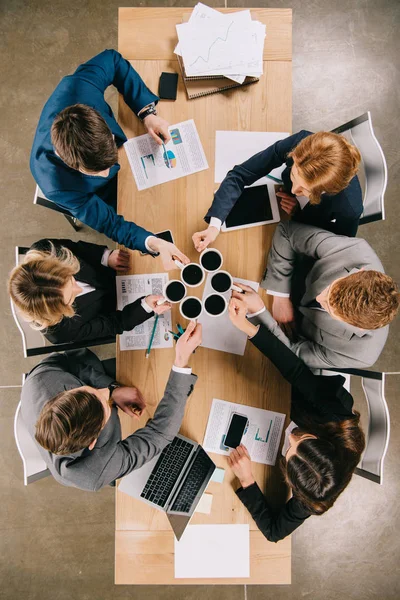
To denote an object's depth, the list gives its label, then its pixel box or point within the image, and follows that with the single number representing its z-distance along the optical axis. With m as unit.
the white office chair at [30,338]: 1.56
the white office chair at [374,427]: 1.57
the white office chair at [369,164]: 1.63
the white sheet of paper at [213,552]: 1.59
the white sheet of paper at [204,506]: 1.60
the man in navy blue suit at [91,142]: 1.35
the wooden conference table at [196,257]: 1.59
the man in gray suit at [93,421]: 1.34
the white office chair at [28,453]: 1.60
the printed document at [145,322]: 1.65
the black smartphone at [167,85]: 1.71
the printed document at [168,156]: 1.70
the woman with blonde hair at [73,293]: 1.40
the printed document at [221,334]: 1.64
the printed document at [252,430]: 1.63
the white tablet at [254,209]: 1.70
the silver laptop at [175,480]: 1.57
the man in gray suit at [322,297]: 1.49
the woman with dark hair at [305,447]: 1.39
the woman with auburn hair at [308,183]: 1.40
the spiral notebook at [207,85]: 1.71
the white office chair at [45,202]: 1.72
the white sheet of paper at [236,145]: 1.72
